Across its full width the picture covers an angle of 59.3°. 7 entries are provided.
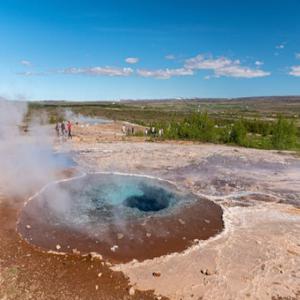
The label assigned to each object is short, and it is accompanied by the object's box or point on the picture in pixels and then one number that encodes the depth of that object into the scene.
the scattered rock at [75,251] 7.02
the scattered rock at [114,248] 7.20
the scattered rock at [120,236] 7.79
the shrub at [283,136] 21.97
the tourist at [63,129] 22.41
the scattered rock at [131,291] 5.71
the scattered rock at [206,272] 6.37
